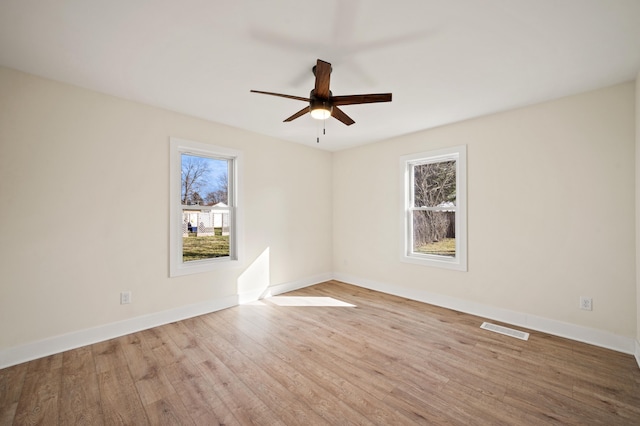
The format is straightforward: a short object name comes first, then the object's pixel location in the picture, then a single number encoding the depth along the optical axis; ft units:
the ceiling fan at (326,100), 6.95
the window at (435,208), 12.06
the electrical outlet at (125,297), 9.58
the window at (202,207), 10.96
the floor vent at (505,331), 9.44
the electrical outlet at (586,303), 8.98
